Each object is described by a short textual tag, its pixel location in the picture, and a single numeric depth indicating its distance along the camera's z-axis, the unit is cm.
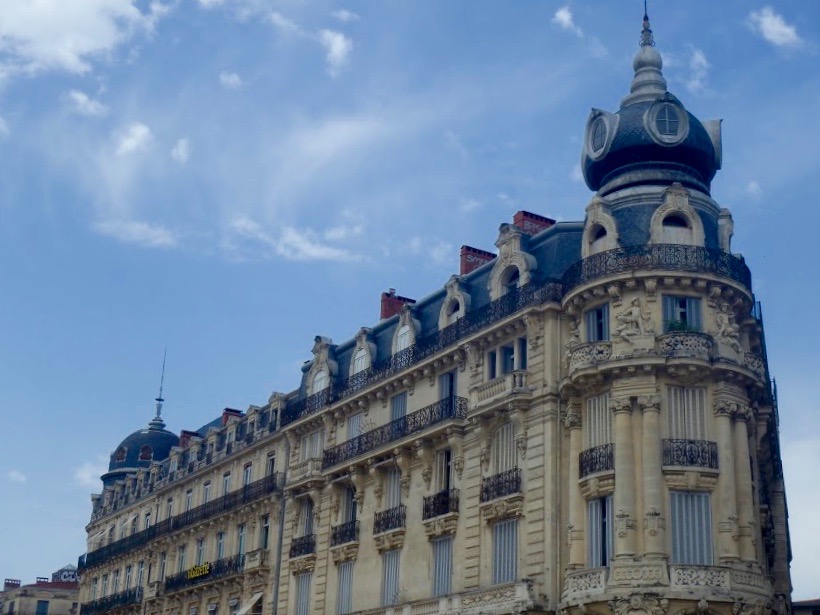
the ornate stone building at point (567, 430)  3117
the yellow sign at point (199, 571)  5138
